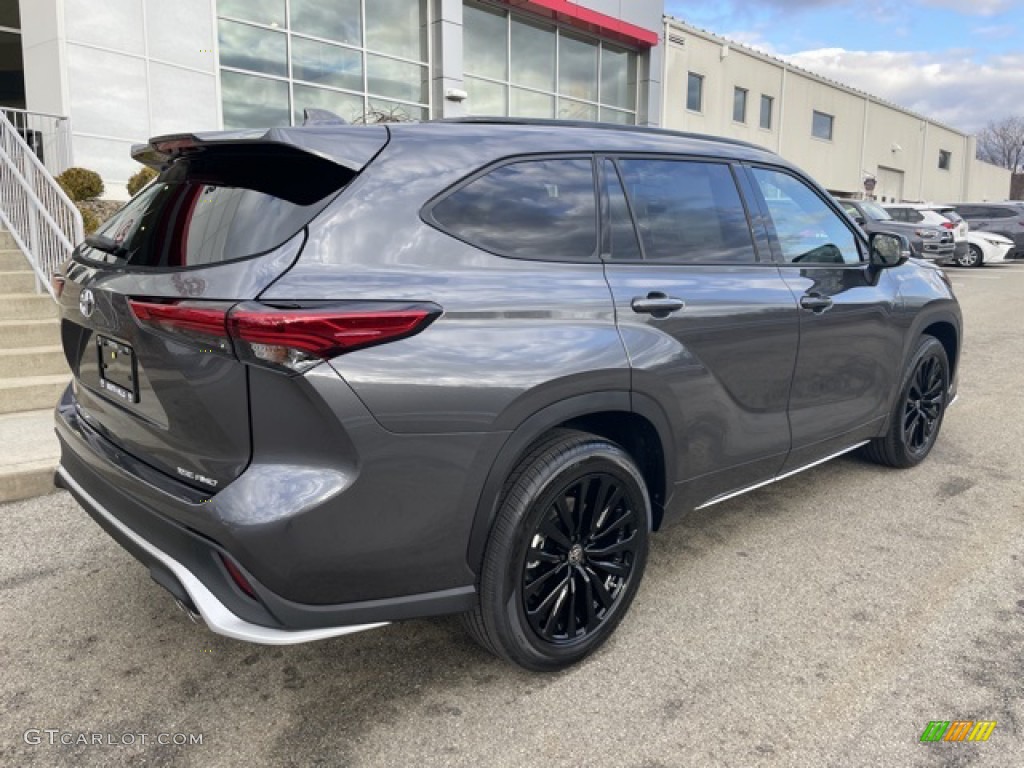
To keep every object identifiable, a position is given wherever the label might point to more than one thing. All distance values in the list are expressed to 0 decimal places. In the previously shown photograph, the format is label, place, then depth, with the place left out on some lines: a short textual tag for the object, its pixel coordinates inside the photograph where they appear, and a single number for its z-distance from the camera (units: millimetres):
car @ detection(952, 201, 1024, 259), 24750
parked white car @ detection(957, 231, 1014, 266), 22281
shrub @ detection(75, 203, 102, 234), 8555
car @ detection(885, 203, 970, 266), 20625
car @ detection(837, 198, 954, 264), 18750
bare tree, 85688
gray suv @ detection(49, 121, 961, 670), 2080
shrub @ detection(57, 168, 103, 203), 9688
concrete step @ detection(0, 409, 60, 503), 4309
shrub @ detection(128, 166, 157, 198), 10148
